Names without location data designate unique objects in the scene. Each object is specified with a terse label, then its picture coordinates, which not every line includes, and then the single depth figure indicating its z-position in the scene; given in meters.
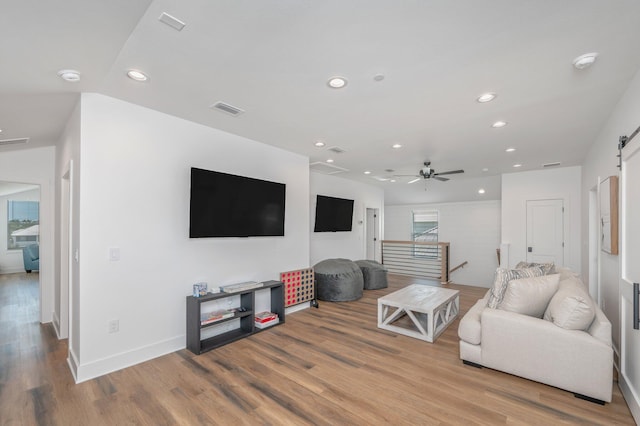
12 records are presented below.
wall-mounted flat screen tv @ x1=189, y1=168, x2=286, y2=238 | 3.49
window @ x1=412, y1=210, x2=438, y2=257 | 9.39
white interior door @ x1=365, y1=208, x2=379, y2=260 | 8.80
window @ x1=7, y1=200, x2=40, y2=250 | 8.73
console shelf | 3.30
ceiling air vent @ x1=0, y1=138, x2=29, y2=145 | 3.65
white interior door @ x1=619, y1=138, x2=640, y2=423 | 2.23
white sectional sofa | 2.36
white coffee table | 3.74
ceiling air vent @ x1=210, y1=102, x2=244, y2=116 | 3.06
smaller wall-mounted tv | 6.38
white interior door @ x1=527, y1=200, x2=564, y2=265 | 5.96
